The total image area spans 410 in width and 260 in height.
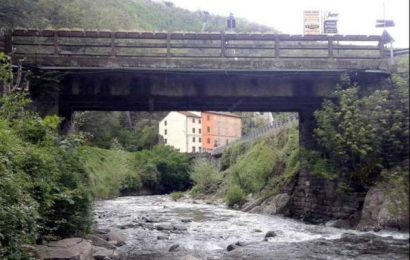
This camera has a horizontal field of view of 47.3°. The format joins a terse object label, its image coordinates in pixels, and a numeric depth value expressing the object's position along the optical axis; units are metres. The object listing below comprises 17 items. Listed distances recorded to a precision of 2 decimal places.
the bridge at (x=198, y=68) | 21.88
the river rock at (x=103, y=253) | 15.04
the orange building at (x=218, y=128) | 113.62
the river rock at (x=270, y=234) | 20.69
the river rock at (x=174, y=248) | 17.84
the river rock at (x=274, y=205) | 31.52
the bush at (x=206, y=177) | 54.72
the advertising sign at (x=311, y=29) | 22.36
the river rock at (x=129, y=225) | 25.94
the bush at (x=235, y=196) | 39.88
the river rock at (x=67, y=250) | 12.81
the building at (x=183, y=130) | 116.38
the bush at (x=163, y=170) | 79.38
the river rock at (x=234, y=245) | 17.65
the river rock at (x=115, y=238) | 19.17
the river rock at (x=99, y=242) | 17.77
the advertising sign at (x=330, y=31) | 22.72
